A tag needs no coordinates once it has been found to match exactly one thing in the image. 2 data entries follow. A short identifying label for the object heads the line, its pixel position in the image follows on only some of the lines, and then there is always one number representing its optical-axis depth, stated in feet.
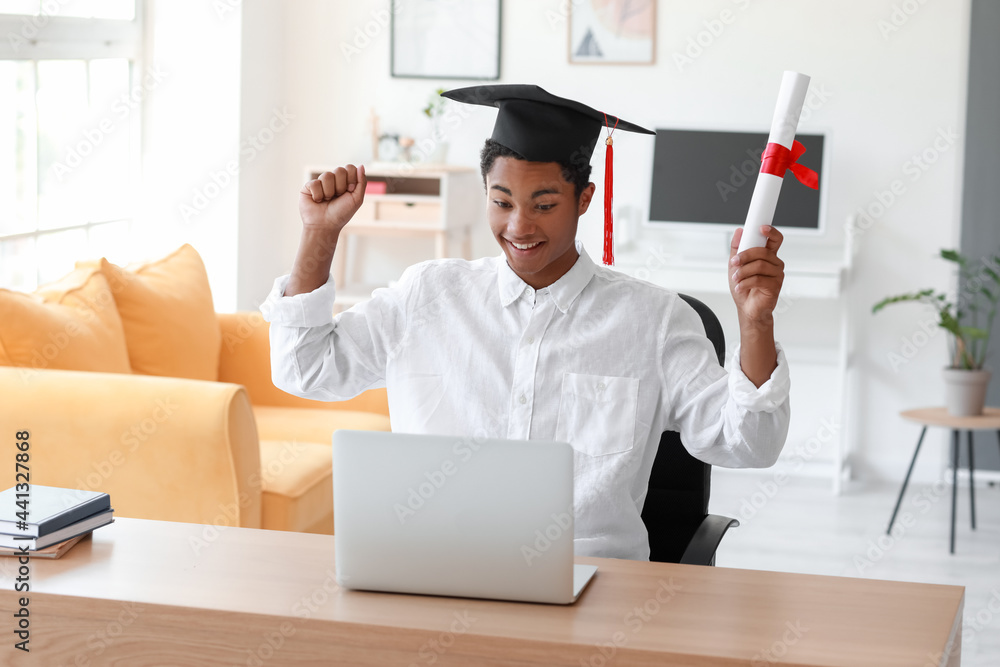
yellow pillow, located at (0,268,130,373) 8.36
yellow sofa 7.98
